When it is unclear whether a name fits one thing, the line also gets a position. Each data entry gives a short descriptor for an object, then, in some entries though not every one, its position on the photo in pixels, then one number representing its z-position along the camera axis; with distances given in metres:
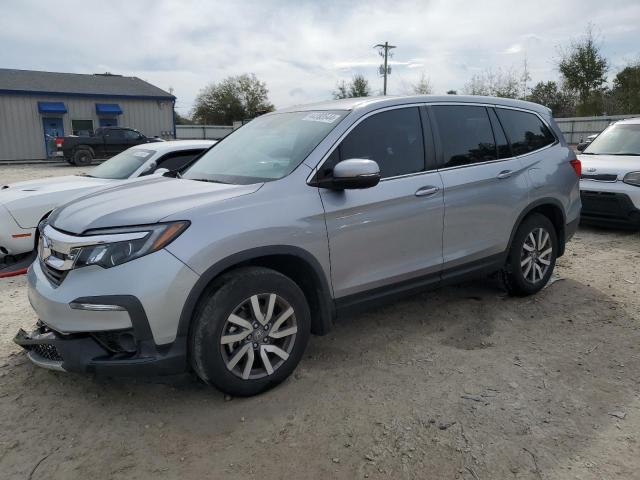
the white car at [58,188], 5.57
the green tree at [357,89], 50.12
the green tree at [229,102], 52.88
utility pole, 46.81
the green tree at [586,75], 32.12
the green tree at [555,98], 36.03
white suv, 7.16
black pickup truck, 22.33
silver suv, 2.69
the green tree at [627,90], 29.91
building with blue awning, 27.95
